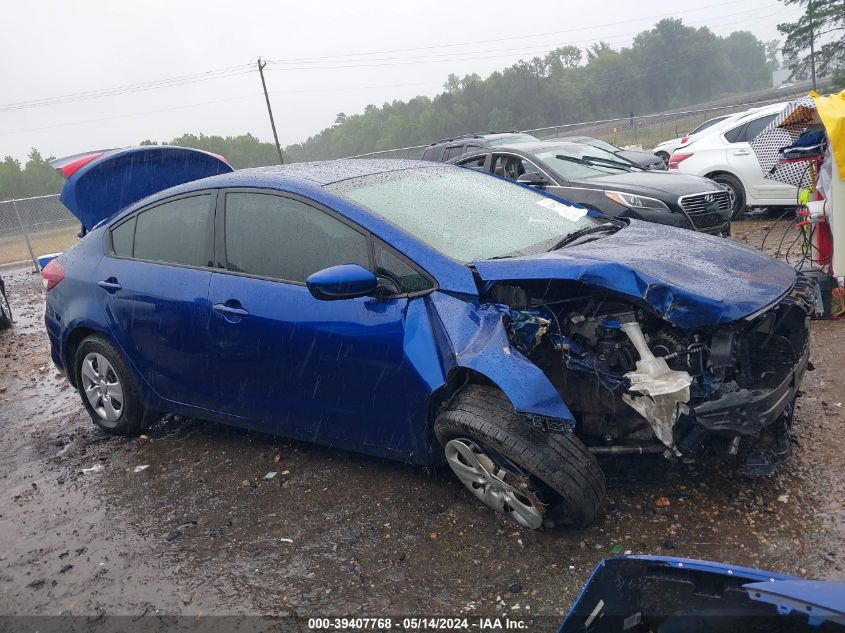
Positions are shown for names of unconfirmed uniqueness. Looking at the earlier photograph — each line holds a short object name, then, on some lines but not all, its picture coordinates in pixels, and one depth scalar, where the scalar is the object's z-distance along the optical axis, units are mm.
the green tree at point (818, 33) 47281
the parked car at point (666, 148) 17297
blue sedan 3160
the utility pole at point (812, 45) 48062
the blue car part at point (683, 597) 1796
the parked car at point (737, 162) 10953
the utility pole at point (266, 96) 43312
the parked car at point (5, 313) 9909
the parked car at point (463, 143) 12375
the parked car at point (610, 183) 8531
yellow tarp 5367
